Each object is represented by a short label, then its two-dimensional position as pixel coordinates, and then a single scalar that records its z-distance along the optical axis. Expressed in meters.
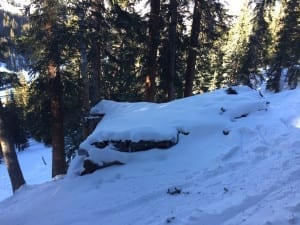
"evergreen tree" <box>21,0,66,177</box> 7.74
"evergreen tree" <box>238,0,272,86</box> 15.07
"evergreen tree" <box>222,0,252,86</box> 25.55
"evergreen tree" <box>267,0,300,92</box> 20.30
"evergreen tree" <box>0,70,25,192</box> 8.09
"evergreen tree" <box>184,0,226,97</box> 10.47
